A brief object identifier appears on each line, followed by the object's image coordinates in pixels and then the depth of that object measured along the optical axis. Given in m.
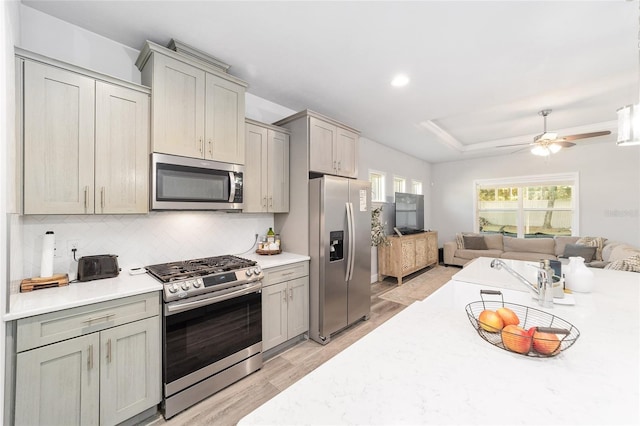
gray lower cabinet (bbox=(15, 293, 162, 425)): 1.33
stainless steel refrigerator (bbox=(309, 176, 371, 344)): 2.71
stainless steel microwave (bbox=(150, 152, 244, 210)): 1.96
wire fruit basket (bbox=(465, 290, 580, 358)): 0.83
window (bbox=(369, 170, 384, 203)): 5.02
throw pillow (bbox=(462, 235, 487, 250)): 5.94
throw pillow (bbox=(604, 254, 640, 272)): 2.89
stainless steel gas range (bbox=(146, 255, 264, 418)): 1.75
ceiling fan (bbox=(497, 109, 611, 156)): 3.34
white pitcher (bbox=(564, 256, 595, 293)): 1.54
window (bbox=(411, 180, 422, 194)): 6.39
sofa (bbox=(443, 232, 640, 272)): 4.30
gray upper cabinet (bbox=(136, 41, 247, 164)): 1.95
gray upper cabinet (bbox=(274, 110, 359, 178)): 2.82
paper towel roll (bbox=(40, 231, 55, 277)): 1.65
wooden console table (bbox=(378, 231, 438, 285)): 4.82
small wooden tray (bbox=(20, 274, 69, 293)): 1.55
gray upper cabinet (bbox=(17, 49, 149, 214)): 1.53
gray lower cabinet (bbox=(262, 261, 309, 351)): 2.40
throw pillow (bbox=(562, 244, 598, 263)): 4.62
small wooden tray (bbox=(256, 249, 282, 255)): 2.82
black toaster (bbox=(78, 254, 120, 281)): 1.77
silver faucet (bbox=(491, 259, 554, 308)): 1.32
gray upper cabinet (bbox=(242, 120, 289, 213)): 2.63
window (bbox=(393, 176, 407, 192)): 5.67
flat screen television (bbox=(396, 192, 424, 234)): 5.38
